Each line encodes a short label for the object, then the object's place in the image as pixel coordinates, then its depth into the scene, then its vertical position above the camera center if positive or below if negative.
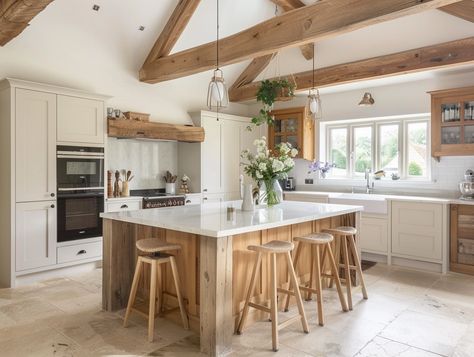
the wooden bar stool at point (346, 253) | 3.54 -0.76
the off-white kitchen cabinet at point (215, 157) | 6.05 +0.33
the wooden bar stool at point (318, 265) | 3.14 -0.79
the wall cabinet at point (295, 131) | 6.44 +0.82
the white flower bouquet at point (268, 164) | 3.65 +0.12
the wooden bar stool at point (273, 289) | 2.74 -0.86
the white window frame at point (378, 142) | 5.62 +0.57
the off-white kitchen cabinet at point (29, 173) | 4.03 +0.04
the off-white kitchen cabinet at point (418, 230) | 4.71 -0.69
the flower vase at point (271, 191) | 3.85 -0.15
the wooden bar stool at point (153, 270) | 2.83 -0.73
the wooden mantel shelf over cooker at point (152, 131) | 4.91 +0.66
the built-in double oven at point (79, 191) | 4.39 -0.18
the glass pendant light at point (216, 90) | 3.10 +0.72
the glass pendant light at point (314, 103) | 3.84 +0.76
